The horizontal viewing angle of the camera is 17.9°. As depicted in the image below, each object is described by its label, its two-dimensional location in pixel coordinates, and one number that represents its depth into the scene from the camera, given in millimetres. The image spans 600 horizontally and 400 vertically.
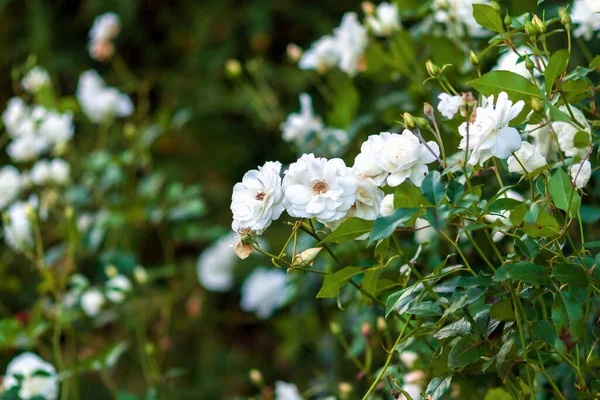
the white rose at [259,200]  1781
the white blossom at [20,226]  2885
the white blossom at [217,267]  3701
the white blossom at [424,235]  2212
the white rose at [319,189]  1757
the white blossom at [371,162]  1775
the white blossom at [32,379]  2338
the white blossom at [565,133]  1885
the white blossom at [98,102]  3507
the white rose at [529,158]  1818
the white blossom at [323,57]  2603
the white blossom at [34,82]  3192
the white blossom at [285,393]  2171
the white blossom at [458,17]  2196
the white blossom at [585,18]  2048
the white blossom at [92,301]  2682
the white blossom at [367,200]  1788
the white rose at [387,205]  1802
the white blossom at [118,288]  2379
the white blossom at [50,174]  3168
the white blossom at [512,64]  1969
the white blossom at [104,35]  3606
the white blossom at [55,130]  3133
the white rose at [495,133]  1740
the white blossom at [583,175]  1800
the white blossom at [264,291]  3248
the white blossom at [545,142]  1928
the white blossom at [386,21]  2369
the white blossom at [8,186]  3080
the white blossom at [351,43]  2408
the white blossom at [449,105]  1811
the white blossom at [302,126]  2476
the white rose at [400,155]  1768
